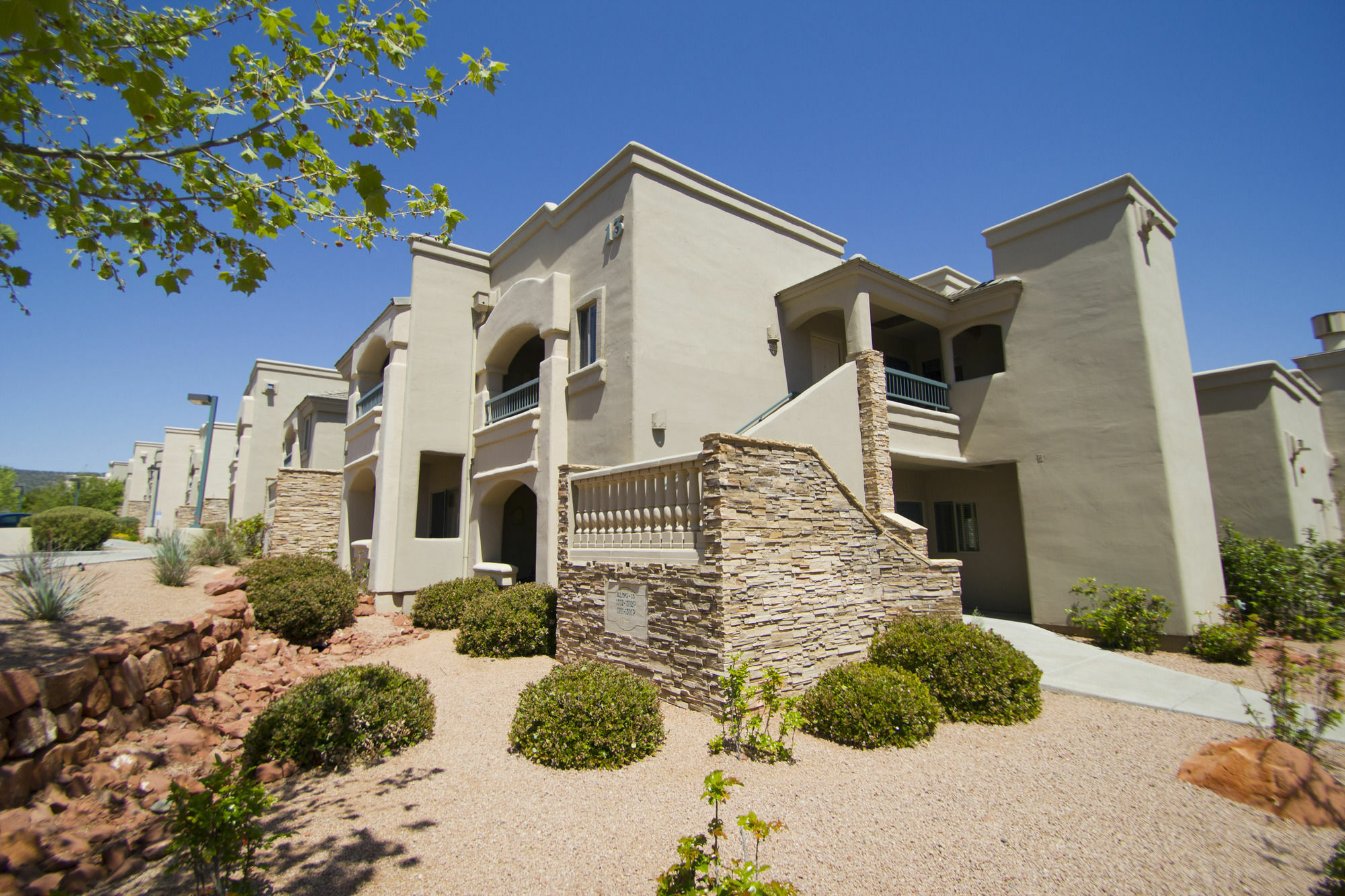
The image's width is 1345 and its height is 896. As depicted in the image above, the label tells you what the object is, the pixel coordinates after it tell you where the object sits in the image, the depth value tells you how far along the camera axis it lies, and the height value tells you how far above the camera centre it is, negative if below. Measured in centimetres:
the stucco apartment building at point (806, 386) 1197 +334
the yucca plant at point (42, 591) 730 -50
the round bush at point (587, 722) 625 -183
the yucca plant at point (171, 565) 1084 -29
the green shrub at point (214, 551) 1516 -7
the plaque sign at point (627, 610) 837 -92
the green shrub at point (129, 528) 3107 +107
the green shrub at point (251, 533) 2009 +49
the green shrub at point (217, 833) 360 -164
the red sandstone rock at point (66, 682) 522 -113
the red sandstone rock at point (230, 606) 959 -92
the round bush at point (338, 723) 613 -178
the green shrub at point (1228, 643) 1051 -179
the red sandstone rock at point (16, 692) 480 -110
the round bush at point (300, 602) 1095 -98
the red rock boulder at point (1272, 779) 514 -211
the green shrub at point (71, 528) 1622 +56
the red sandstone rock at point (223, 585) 1098 -67
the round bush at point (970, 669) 757 -162
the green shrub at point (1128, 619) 1149 -152
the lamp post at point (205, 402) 2419 +557
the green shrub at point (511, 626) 1063 -138
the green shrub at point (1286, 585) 1228 -102
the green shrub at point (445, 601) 1322 -118
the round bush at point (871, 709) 675 -185
